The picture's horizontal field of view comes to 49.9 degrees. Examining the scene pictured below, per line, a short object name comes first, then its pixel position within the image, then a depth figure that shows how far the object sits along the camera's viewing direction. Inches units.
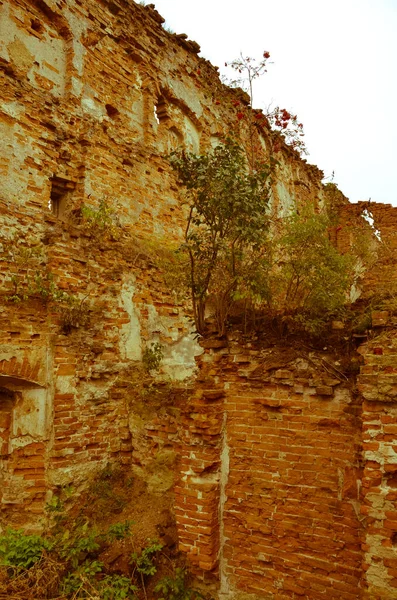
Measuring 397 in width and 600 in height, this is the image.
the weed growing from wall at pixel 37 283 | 207.0
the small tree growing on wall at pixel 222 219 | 180.9
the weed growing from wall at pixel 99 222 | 246.6
